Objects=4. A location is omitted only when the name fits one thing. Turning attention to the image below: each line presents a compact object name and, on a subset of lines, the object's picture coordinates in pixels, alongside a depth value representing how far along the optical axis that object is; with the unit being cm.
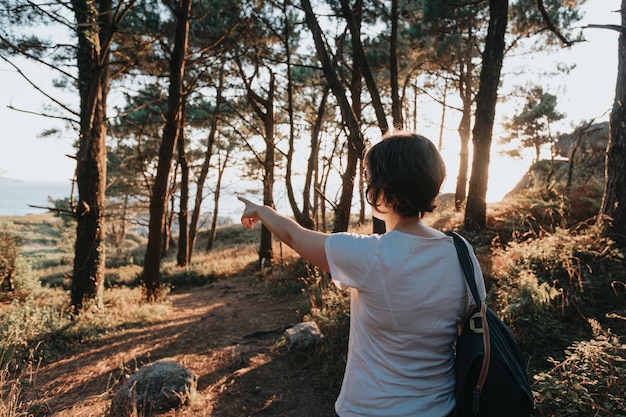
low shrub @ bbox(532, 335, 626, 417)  245
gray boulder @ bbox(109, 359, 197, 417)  342
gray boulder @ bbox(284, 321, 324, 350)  486
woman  124
